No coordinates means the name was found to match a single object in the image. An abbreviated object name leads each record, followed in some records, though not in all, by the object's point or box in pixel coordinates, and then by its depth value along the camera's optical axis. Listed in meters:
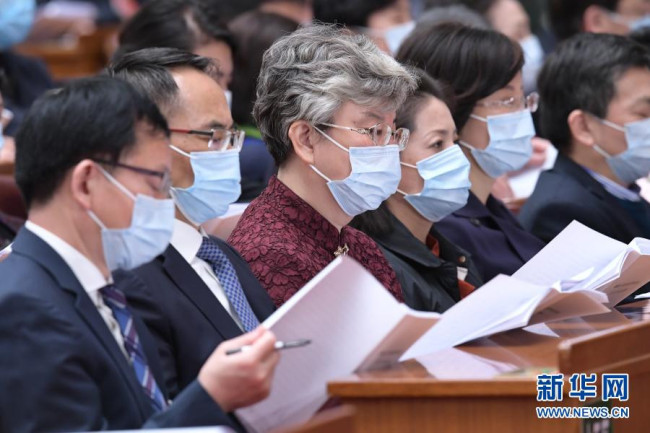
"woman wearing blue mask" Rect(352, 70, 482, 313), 6.88
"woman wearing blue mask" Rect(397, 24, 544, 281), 7.91
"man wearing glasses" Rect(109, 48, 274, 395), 4.97
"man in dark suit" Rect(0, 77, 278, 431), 4.05
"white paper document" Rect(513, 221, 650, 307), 5.82
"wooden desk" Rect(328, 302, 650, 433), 4.41
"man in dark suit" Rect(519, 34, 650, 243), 8.23
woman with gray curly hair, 6.01
